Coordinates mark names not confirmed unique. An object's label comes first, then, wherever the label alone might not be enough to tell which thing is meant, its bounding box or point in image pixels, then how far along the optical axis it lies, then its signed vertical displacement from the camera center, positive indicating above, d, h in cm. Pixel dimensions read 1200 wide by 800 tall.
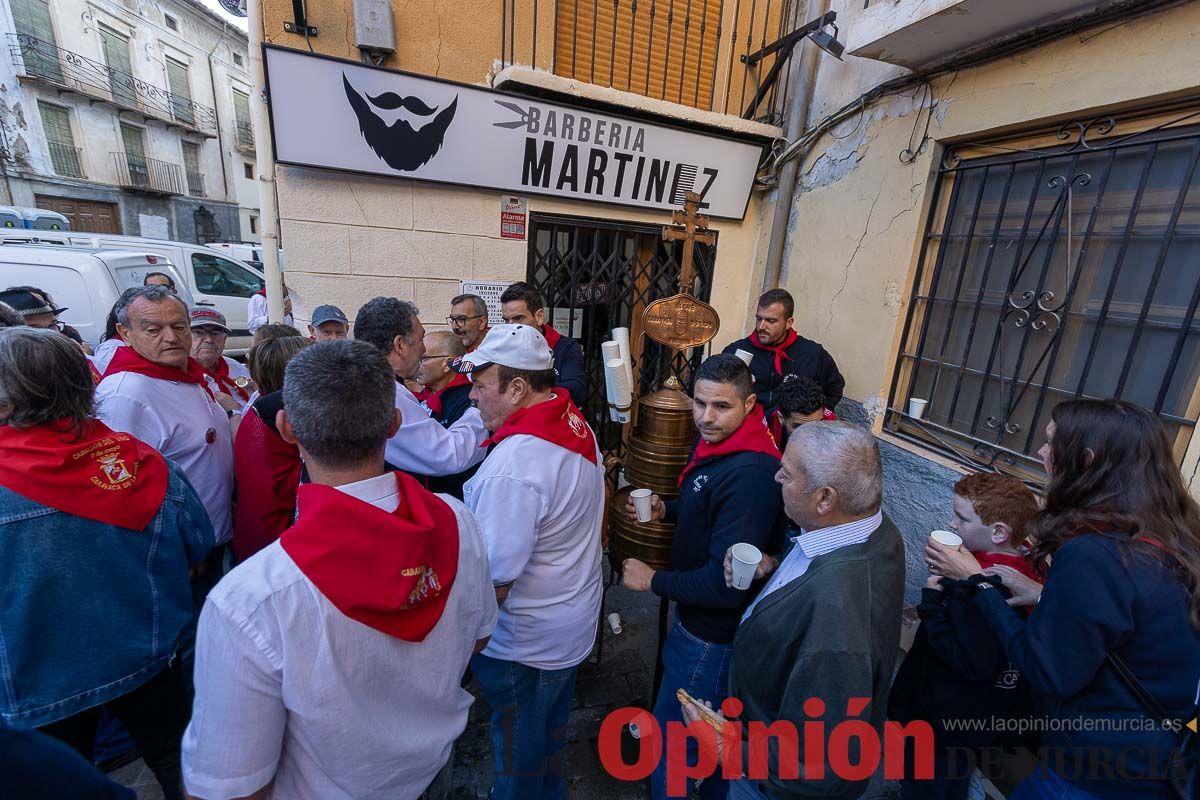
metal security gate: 449 -10
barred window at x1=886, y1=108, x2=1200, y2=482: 231 +4
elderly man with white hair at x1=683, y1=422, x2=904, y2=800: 128 -85
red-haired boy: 162 -117
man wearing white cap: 162 -91
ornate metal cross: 296 +26
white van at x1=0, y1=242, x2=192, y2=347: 594 -50
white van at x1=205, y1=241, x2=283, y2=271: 1340 -14
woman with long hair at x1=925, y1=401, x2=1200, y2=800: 127 -75
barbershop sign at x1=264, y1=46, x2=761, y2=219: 334 +90
